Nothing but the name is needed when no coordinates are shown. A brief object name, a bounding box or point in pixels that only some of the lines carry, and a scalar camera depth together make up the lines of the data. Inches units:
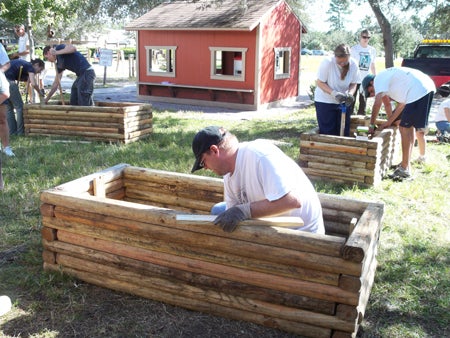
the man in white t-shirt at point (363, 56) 371.9
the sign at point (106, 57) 846.5
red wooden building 583.5
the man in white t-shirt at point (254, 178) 110.7
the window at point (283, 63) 644.7
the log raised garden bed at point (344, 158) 241.8
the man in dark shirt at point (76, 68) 339.3
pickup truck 649.0
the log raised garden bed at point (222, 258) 110.0
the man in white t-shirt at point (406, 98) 251.1
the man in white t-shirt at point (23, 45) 495.2
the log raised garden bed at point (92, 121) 340.5
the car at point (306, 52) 2707.7
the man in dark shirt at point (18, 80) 344.2
